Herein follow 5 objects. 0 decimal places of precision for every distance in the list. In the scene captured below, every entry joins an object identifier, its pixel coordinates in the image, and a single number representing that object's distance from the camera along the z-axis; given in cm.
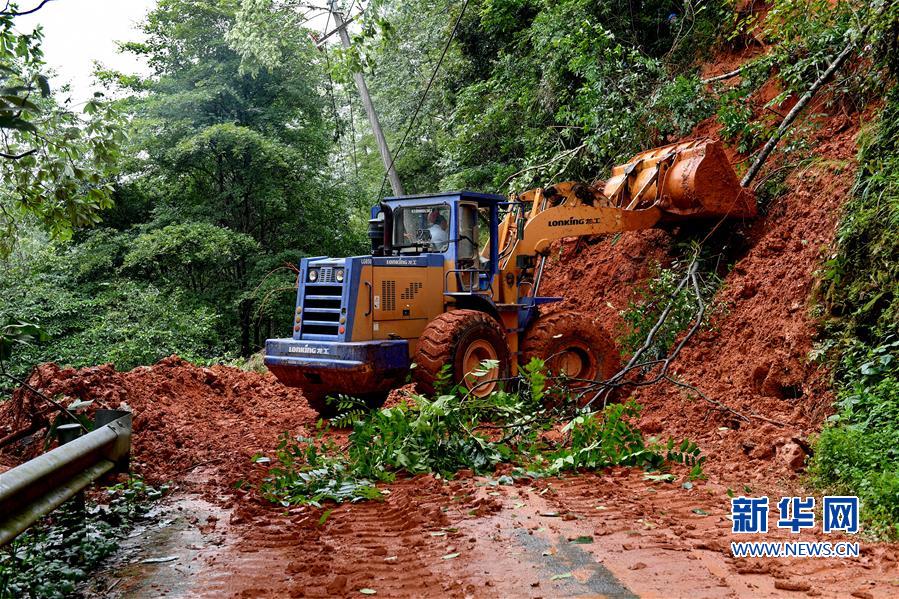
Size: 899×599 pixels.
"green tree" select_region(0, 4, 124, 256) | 631
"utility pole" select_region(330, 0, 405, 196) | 2344
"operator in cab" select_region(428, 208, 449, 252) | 995
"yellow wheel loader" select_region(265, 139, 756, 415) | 898
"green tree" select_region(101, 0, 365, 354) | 2014
